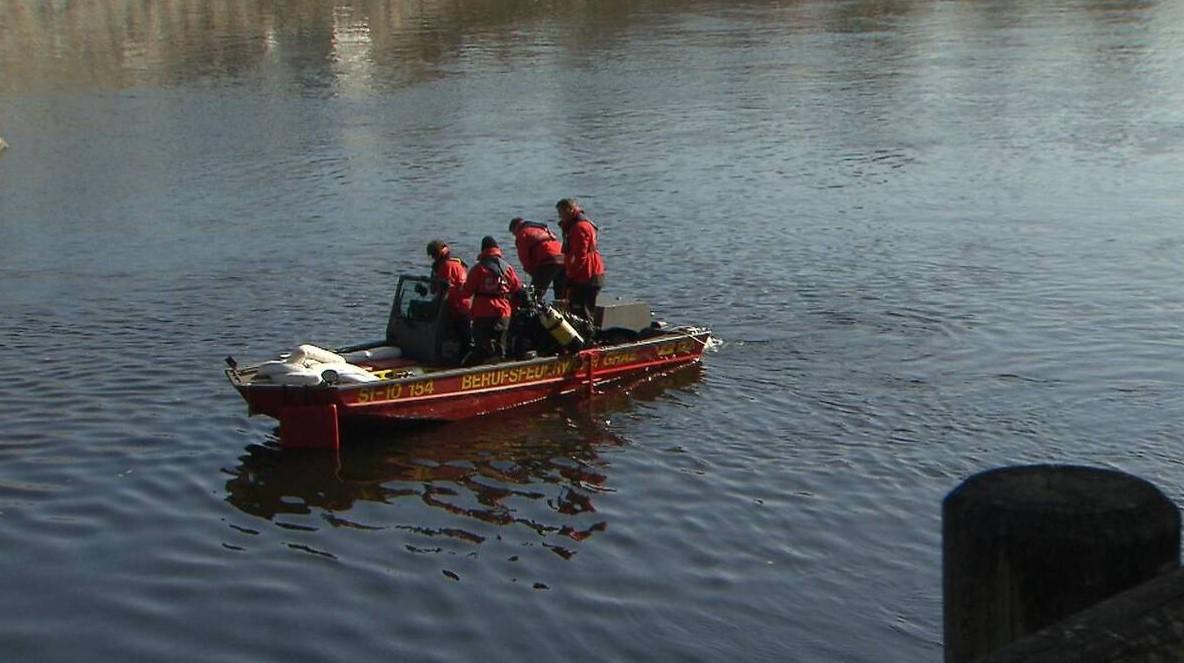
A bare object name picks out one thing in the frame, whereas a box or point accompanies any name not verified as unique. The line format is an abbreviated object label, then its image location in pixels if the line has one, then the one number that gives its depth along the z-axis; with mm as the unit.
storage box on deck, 16766
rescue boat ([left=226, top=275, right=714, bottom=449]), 14086
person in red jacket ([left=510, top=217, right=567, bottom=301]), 16297
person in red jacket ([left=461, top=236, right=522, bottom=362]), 15062
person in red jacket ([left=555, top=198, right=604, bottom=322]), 16125
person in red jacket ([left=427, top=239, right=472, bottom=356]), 15398
